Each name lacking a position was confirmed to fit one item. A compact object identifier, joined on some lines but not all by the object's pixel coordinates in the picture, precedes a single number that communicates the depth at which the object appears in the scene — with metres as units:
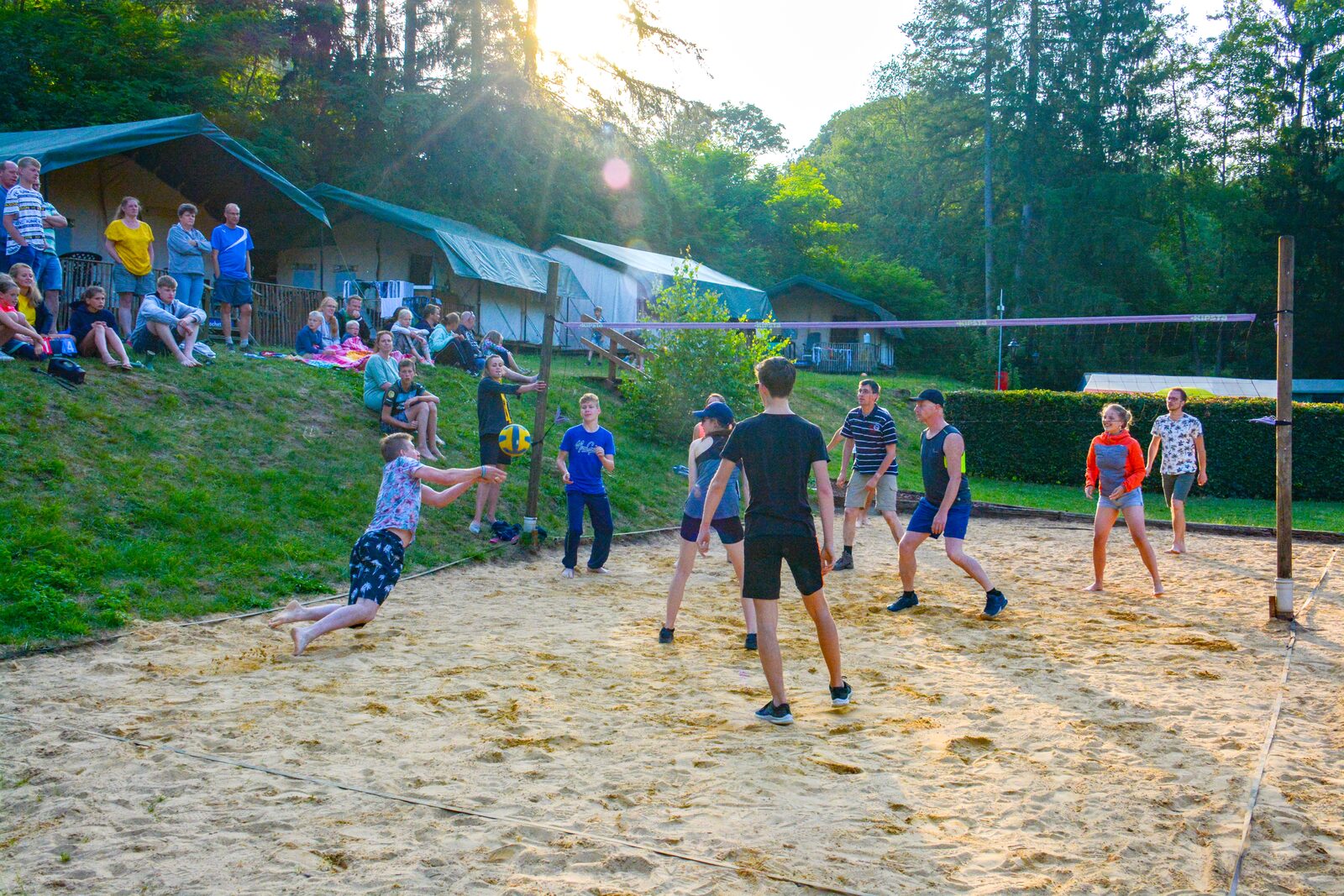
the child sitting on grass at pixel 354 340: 14.29
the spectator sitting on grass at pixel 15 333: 9.26
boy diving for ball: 6.27
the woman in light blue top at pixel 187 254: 11.82
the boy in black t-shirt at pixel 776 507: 4.81
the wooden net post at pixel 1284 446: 7.42
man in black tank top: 7.27
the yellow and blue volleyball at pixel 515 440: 9.12
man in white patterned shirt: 10.83
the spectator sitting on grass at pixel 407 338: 14.62
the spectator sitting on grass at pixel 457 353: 15.70
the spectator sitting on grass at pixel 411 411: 11.35
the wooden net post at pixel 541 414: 10.41
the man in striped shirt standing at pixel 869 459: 9.42
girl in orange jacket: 8.40
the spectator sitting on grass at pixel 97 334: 10.21
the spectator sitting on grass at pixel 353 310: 14.42
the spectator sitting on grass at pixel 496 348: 15.38
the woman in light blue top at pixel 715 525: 6.63
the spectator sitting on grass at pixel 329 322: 14.25
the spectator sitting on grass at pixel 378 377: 11.51
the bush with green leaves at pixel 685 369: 16.09
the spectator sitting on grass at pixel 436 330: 15.66
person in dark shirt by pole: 10.36
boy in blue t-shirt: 9.08
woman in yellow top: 11.22
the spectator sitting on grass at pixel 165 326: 11.15
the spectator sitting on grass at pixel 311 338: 13.59
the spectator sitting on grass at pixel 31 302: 9.75
